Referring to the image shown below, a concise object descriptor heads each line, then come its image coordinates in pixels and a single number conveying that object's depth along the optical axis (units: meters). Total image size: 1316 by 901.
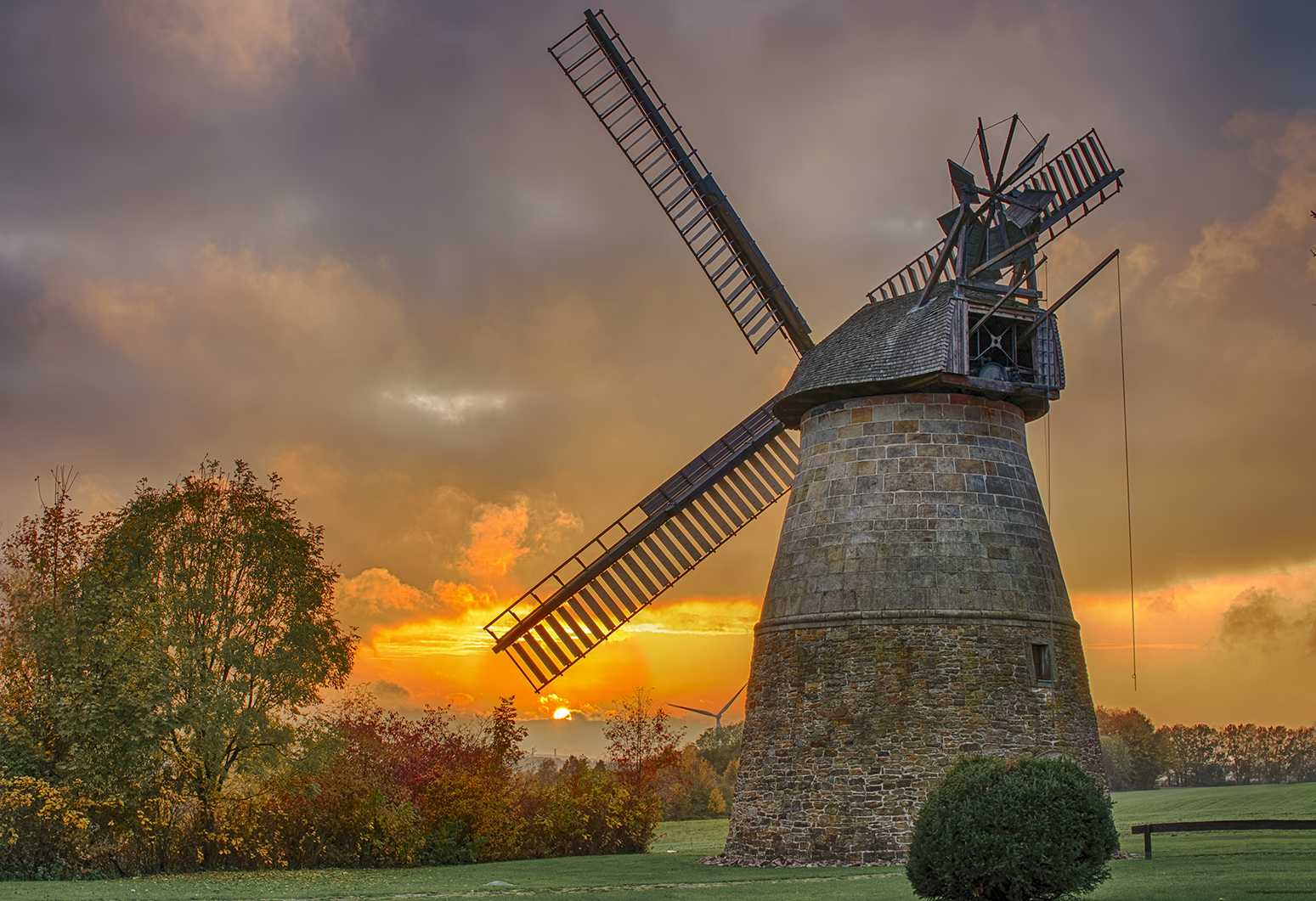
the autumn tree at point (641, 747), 30.84
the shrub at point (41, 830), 19.22
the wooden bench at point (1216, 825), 19.25
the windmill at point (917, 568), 19.38
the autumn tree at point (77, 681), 19.94
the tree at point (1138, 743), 63.19
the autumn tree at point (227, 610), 21.80
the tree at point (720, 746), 48.09
